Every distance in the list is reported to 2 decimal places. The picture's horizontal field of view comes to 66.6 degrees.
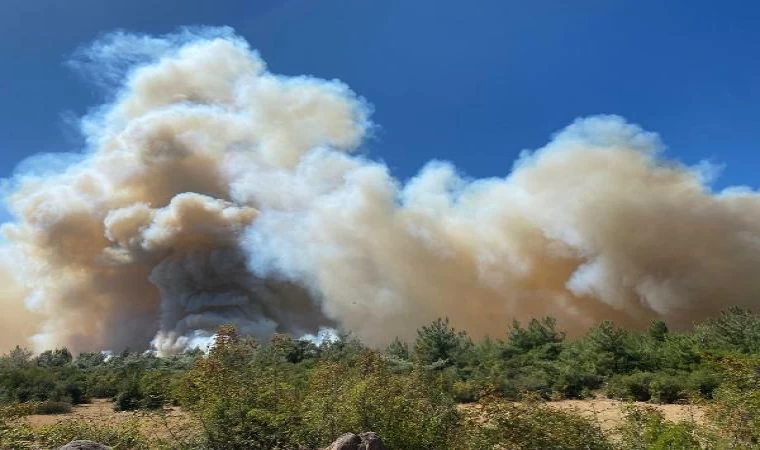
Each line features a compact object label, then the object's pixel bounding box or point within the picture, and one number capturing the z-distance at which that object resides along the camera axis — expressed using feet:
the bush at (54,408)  73.37
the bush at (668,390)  69.06
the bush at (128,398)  76.48
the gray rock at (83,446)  20.96
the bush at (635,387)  72.18
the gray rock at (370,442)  21.96
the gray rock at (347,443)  21.67
